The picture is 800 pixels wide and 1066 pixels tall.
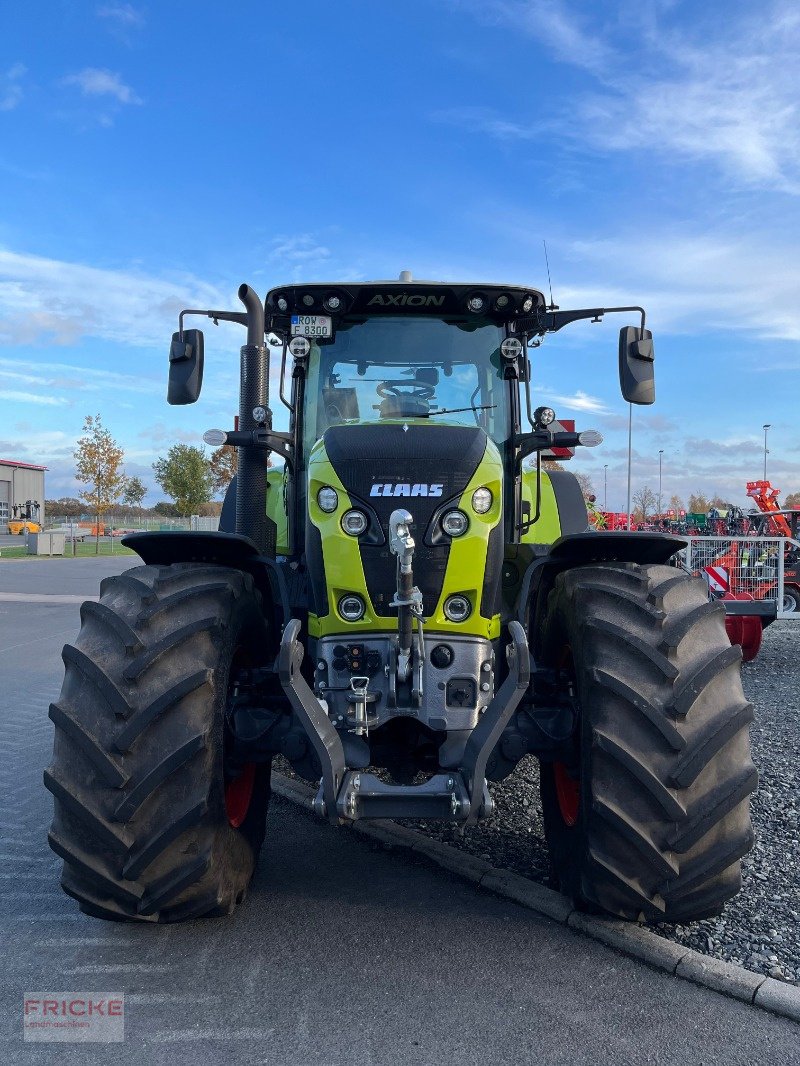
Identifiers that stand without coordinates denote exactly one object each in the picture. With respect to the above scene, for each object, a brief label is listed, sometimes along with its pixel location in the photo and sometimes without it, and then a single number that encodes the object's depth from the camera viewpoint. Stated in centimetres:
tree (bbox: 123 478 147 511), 5051
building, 7450
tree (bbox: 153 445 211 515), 4731
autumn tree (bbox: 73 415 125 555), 4028
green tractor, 312
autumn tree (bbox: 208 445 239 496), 4315
